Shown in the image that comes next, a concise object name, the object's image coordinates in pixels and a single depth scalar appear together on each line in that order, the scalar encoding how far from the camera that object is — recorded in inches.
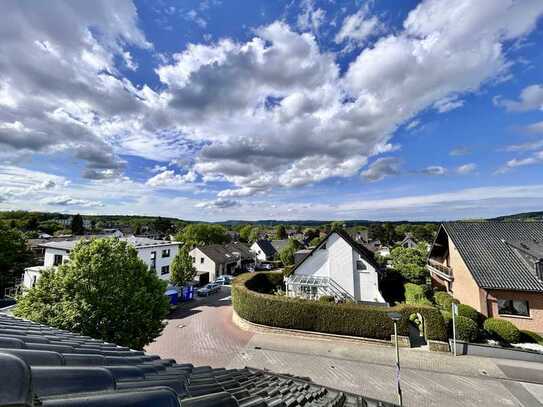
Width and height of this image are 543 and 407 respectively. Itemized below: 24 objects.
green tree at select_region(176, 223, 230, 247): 2328.5
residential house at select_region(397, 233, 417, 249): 2605.8
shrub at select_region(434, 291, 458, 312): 735.1
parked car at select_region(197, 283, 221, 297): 1157.1
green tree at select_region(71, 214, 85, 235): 3424.0
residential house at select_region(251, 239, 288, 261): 2226.9
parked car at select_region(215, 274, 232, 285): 1343.5
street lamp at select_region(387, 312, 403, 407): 388.5
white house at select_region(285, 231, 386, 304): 924.6
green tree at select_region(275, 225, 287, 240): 3442.4
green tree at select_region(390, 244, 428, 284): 1165.7
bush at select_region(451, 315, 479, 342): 563.8
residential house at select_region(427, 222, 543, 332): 618.8
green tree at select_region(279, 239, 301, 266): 1782.9
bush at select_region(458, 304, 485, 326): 617.3
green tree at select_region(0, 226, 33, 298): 1221.4
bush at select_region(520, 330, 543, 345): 577.9
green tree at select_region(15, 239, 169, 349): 378.6
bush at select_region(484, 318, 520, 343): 572.1
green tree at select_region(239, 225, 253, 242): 3644.2
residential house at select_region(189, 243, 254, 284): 1566.2
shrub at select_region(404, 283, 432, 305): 817.5
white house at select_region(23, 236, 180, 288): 1085.2
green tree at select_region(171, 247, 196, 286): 1113.4
